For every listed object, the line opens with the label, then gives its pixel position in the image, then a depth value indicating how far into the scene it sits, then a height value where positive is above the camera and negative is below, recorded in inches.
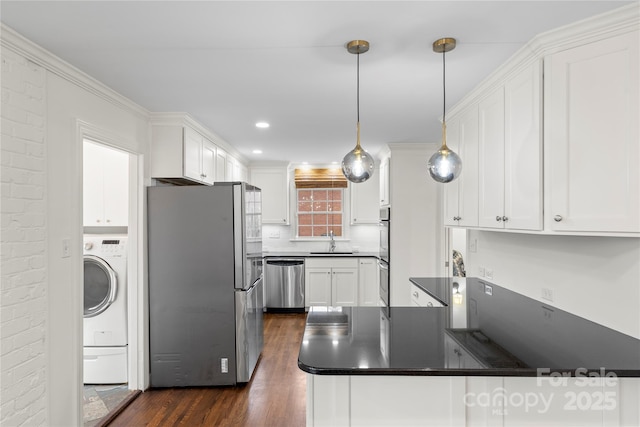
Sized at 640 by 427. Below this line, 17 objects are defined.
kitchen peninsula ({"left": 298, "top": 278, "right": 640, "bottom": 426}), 49.8 -25.1
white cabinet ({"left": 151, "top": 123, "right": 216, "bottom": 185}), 119.0 +21.0
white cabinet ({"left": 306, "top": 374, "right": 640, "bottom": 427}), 50.8 -28.0
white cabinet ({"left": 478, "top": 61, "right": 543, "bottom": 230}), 69.8 +13.1
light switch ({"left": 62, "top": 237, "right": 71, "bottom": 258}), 79.8 -8.0
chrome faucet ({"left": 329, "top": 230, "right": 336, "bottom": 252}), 225.3 -21.1
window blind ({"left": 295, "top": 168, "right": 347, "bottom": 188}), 225.0 +22.1
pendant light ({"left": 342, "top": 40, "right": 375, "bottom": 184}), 71.2 +10.1
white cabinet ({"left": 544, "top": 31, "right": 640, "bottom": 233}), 56.1 +13.0
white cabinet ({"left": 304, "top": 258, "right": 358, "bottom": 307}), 205.0 -40.3
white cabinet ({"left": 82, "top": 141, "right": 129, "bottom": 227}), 125.2 +9.5
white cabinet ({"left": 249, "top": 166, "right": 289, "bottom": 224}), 218.8 +12.2
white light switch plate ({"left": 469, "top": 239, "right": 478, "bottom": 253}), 123.0 -11.6
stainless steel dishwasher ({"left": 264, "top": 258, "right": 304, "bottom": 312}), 205.5 -42.5
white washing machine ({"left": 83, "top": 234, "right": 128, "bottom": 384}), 119.0 -35.9
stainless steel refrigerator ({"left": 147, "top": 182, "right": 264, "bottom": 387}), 117.1 -24.1
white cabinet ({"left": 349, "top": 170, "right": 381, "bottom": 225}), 219.1 +7.2
